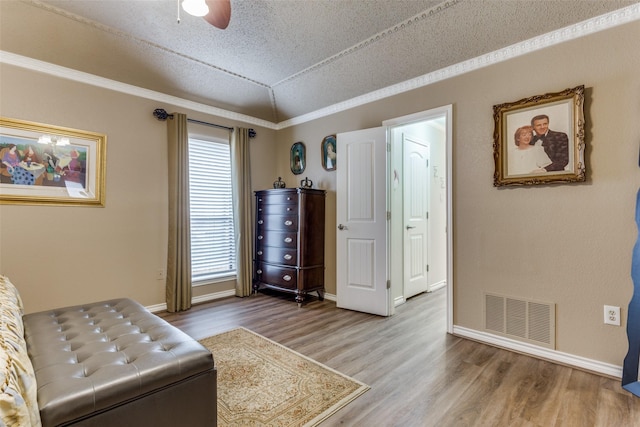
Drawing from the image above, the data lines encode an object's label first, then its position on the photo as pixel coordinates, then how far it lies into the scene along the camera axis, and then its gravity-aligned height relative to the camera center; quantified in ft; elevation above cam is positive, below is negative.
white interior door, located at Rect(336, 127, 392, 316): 11.39 -0.38
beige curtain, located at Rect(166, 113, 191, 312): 11.93 -0.24
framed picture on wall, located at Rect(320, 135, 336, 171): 13.51 +2.71
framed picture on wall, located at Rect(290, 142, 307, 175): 14.82 +2.71
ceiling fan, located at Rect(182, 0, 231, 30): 5.02 +3.69
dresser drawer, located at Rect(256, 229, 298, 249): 12.94 -1.14
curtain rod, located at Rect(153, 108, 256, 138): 11.78 +3.88
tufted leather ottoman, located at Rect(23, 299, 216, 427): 3.73 -2.16
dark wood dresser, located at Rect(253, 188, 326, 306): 12.75 -1.20
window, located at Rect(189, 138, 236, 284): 13.14 +0.12
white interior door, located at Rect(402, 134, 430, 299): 13.41 -0.09
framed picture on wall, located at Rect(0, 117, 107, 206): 8.97 +1.60
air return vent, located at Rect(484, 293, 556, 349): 8.03 -2.99
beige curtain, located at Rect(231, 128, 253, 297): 14.02 +0.07
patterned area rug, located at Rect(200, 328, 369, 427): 5.73 -3.79
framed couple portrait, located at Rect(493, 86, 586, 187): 7.63 +1.90
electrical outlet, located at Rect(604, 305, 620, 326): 7.16 -2.48
